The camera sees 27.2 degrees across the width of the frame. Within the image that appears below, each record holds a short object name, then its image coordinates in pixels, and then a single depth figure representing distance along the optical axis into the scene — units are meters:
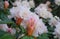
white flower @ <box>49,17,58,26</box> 1.17
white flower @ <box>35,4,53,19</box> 1.20
